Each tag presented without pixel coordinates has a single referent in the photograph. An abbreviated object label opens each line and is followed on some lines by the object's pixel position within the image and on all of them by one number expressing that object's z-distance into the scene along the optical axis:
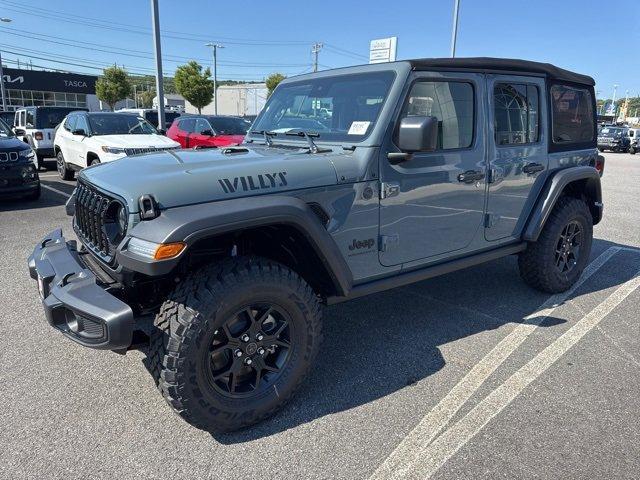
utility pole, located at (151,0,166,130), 12.49
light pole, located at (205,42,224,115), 43.91
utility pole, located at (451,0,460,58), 17.34
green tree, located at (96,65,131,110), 50.03
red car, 11.09
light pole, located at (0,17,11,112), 28.70
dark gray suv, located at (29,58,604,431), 2.25
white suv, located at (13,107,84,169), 12.76
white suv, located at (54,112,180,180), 8.71
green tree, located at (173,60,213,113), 44.62
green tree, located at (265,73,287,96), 46.08
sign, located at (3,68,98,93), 44.15
